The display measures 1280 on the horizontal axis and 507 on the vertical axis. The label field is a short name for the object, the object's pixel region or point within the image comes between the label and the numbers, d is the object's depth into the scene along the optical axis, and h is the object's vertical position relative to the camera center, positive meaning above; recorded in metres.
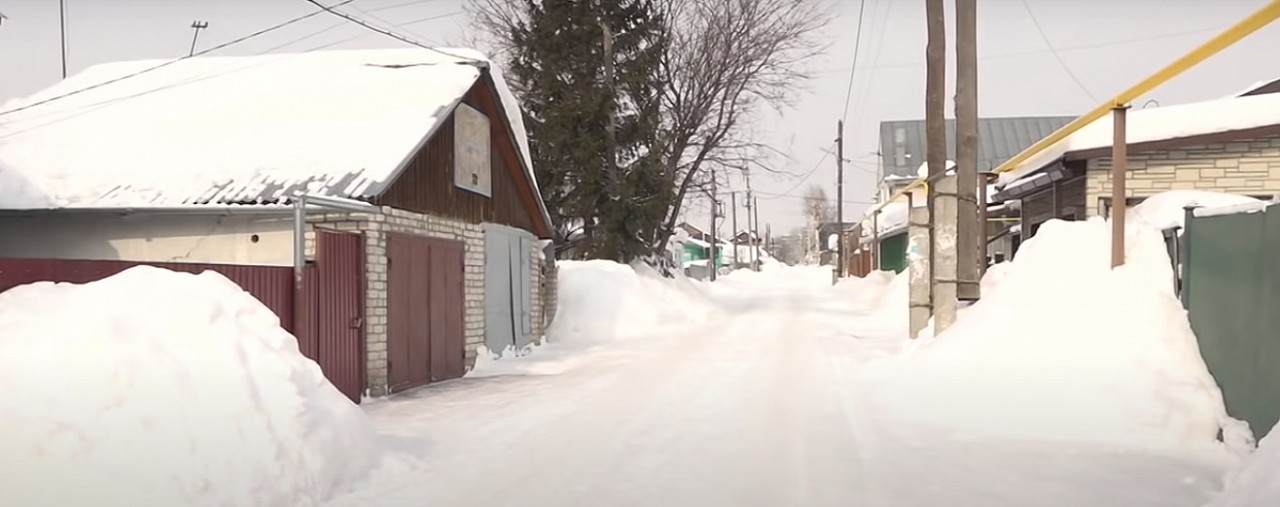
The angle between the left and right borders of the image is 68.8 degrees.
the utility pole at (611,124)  26.02 +3.47
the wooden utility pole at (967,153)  13.68 +1.34
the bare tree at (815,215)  103.44 +3.48
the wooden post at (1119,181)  8.95 +0.60
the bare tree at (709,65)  30.41 +5.93
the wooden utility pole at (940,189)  13.33 +0.81
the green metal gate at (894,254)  34.25 -0.35
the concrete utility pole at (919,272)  15.04 -0.46
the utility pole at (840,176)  45.34 +3.39
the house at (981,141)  57.06 +6.42
